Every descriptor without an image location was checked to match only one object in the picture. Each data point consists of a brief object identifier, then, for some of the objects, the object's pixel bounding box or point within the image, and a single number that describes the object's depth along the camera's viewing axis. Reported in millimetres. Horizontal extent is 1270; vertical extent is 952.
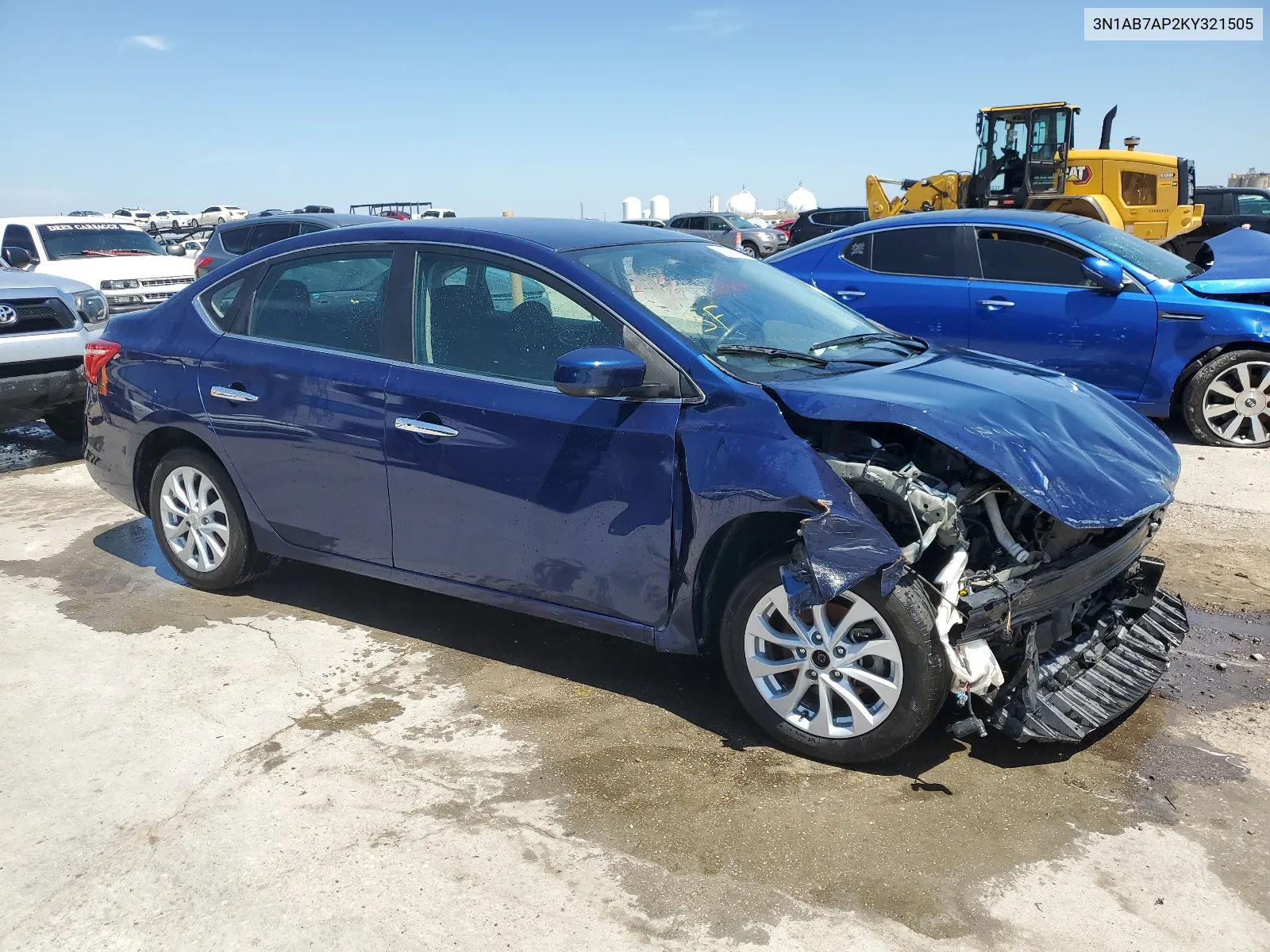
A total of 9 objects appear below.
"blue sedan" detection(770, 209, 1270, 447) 7320
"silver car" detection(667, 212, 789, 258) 29797
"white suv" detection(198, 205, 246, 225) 56238
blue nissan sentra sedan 3234
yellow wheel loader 16766
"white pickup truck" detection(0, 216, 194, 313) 12266
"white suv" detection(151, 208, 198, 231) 51878
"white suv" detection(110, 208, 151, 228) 53938
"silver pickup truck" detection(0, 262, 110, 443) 7535
